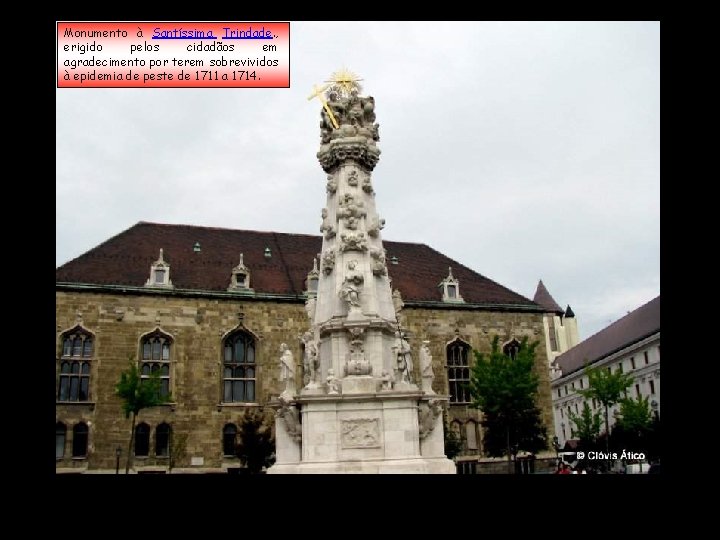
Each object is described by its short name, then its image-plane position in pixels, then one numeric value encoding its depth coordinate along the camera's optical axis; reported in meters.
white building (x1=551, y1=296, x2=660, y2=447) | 46.50
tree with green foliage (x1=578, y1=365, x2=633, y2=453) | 32.16
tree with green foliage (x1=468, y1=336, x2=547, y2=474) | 30.23
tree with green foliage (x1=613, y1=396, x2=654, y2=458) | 32.06
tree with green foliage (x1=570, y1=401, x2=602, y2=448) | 33.84
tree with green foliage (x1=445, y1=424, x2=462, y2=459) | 30.95
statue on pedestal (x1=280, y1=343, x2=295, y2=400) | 14.57
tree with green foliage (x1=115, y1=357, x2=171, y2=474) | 27.33
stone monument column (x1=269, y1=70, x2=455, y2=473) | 13.19
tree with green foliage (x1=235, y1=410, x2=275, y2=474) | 29.59
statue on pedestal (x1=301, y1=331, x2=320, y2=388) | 14.05
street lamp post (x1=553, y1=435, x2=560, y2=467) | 35.44
